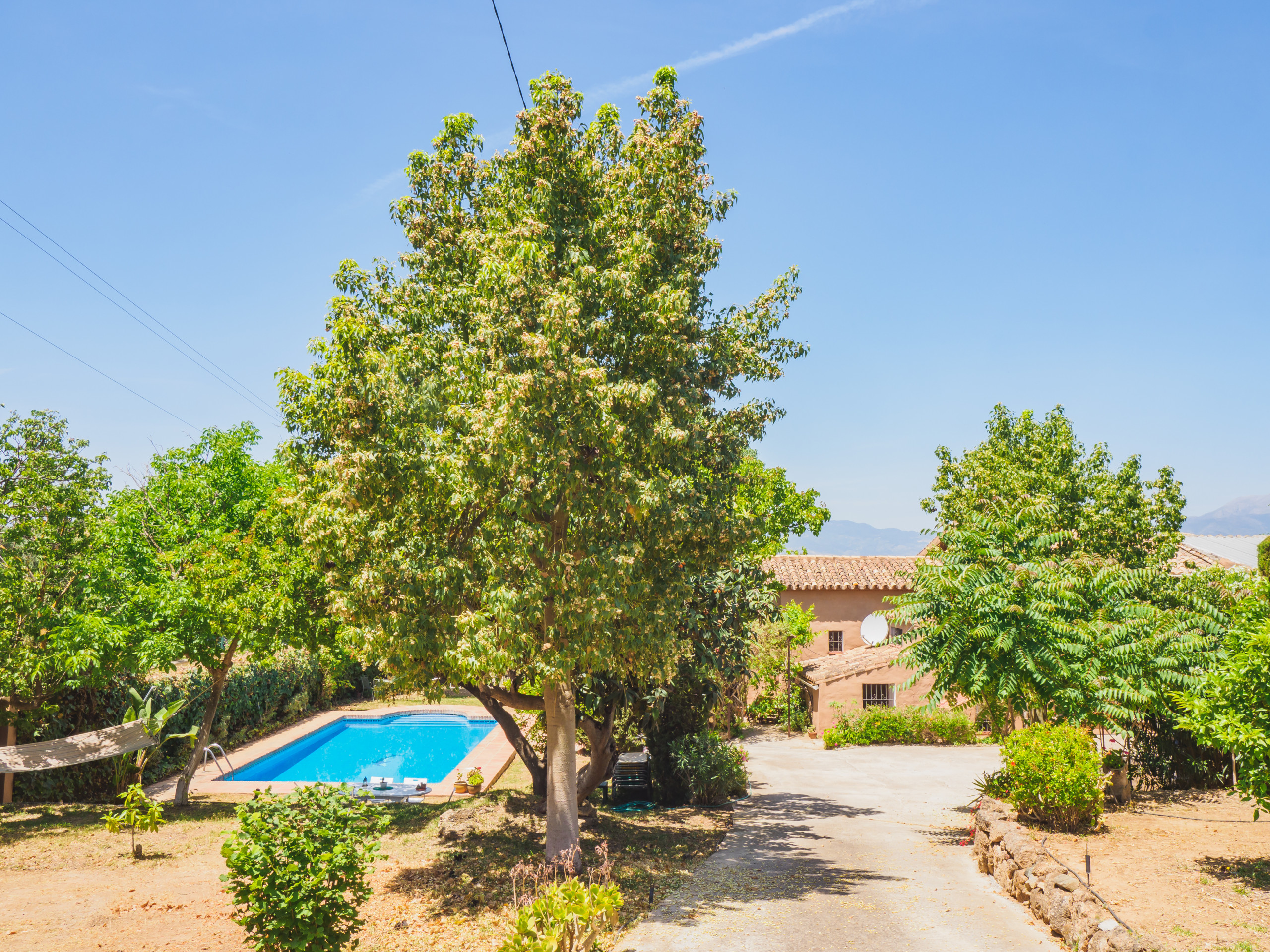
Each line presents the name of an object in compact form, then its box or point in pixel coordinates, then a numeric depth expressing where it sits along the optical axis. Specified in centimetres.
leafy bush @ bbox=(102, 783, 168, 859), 1255
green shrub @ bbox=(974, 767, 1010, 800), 1401
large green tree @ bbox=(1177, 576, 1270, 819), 898
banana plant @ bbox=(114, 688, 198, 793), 1534
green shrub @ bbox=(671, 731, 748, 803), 1755
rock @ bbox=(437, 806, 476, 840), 1384
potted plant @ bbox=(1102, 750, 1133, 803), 1429
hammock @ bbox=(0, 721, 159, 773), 1501
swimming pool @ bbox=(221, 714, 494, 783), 2469
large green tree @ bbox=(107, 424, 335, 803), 1530
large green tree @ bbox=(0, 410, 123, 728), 1427
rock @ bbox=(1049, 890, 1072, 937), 884
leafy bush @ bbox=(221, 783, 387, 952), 746
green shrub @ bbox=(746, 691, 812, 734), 2961
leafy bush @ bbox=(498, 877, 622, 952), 779
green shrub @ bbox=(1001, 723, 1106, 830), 1195
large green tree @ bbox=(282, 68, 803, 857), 1009
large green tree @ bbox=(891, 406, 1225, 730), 1256
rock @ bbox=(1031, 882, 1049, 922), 939
